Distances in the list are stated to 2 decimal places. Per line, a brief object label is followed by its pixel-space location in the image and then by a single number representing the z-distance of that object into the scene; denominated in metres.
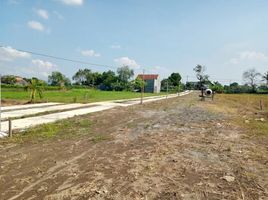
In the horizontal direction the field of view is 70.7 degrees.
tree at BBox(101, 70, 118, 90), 55.50
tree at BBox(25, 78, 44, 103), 18.61
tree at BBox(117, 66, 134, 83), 59.75
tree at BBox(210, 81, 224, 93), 53.67
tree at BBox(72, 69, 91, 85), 61.97
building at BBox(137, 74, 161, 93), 54.91
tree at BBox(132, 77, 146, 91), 36.48
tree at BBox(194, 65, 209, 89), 62.63
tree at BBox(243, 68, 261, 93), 62.96
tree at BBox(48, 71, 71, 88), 56.67
